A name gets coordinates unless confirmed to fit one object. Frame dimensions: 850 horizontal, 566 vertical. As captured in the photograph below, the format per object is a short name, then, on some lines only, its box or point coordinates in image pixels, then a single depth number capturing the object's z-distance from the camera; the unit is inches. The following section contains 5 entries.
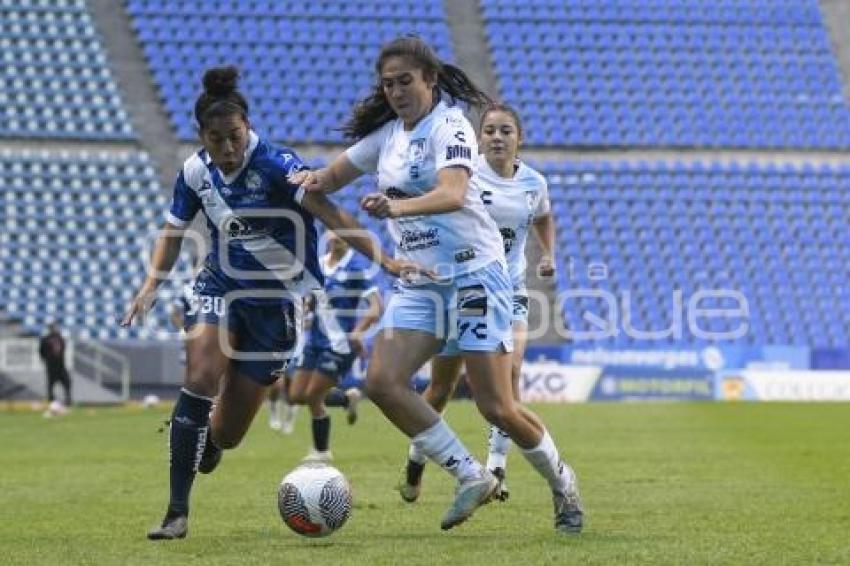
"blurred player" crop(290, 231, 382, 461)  1250.6
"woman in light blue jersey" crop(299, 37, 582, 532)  615.2
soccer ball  625.9
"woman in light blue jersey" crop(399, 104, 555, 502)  776.9
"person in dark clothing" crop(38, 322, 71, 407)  2304.4
